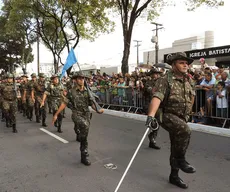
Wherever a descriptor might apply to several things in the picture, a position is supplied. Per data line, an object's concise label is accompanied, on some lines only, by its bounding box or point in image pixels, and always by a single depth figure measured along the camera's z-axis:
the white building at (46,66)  74.94
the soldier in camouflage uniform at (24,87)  11.53
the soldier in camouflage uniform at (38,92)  9.99
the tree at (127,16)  13.37
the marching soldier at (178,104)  3.35
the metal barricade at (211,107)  7.35
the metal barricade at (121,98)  10.65
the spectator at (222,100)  7.33
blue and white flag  5.69
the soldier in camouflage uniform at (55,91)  8.56
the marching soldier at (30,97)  10.39
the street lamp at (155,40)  29.72
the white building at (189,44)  47.42
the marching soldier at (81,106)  4.72
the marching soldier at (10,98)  8.09
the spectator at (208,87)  7.74
